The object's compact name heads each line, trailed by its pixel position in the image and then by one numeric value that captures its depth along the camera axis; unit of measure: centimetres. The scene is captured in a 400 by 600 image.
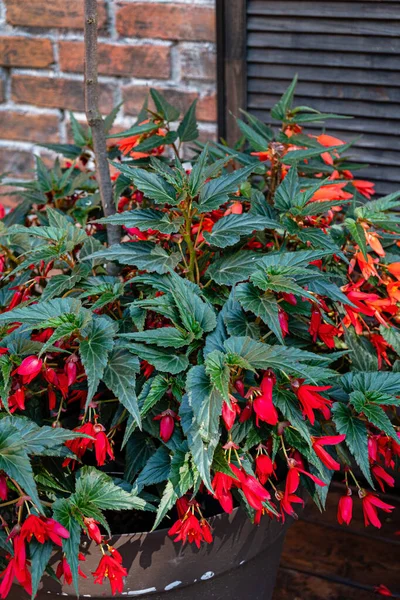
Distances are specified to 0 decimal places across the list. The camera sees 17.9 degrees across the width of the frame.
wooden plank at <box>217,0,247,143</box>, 250
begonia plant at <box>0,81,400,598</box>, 172
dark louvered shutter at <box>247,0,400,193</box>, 241
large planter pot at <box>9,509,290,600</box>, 185
